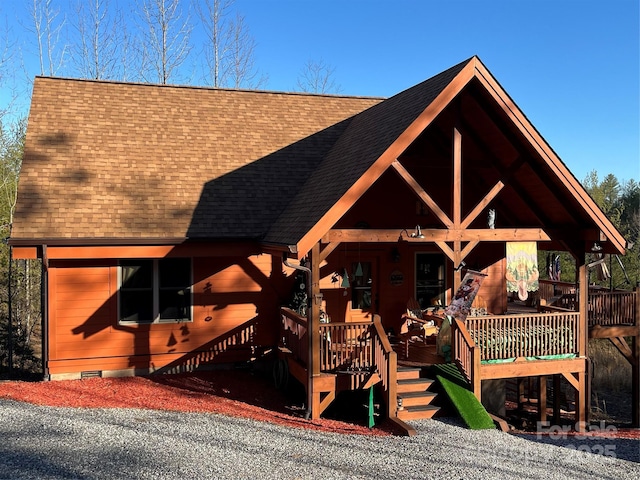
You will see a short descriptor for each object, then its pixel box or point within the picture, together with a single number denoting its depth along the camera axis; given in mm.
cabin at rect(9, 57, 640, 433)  10727
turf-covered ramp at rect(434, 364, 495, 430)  10055
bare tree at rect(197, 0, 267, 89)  32375
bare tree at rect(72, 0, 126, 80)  31219
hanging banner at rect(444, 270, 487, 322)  10492
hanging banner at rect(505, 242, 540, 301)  11898
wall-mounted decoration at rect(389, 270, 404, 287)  14413
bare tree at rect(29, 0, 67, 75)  28781
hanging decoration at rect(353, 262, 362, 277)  13861
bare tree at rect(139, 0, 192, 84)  30766
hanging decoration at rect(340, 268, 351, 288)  12750
